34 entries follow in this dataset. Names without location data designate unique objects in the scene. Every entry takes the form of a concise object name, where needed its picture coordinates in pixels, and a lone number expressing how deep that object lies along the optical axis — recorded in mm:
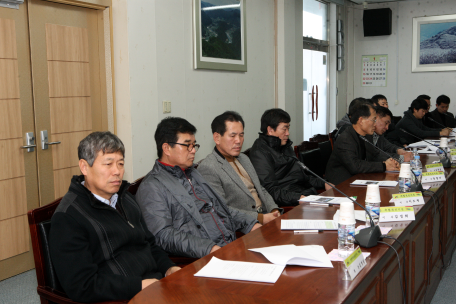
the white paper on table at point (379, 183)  2904
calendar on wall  8185
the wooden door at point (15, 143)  3041
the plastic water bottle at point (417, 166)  2887
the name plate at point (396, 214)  2129
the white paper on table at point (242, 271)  1462
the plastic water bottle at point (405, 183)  2662
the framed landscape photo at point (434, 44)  7547
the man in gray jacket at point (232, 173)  2631
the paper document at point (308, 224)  2012
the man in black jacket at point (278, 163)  3111
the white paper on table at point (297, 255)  1559
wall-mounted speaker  7882
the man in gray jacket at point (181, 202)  2049
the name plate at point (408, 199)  2425
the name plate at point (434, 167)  3201
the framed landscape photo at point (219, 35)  4254
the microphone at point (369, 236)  1731
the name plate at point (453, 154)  3649
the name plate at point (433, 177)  3004
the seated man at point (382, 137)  4332
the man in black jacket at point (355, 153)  3432
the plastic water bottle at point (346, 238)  1673
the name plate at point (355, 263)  1436
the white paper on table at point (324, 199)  2471
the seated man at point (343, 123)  4530
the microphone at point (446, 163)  3498
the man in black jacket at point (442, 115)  6949
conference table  1350
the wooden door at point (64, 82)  3242
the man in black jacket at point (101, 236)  1518
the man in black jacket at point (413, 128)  5785
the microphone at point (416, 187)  2645
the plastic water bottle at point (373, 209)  1983
